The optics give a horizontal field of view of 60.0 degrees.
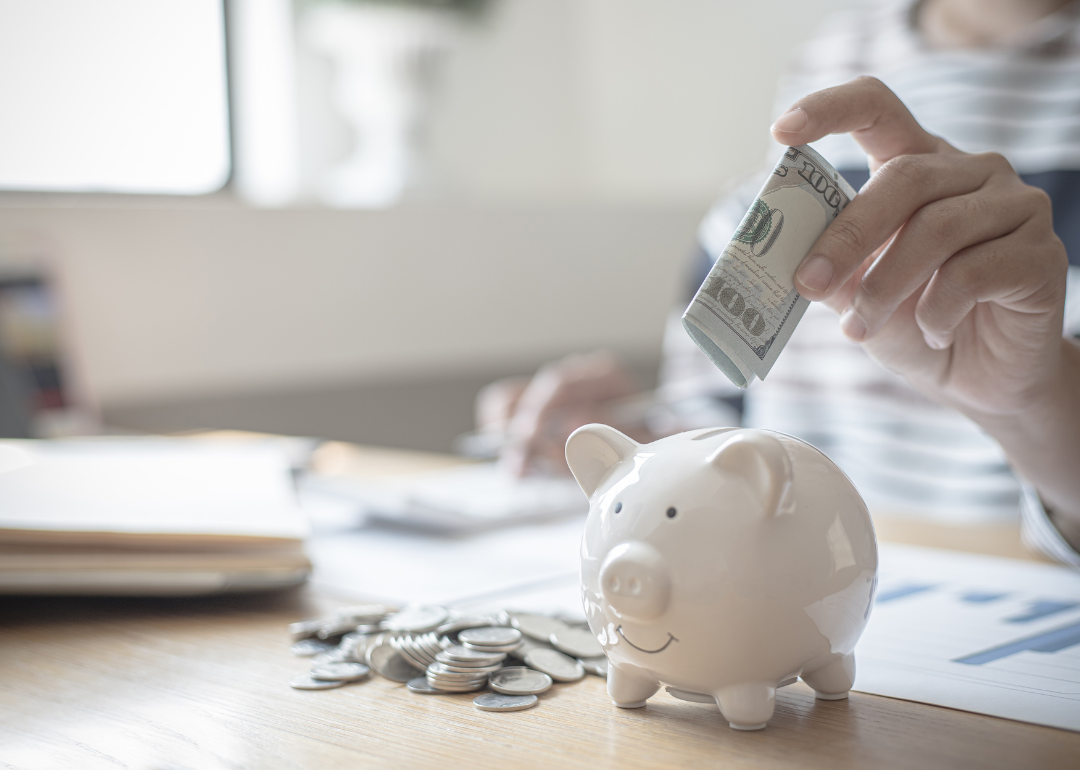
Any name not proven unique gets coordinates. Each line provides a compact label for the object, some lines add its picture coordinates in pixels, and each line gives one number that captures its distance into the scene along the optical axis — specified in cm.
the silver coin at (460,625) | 55
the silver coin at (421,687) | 51
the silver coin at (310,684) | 52
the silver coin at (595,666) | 53
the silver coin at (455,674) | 51
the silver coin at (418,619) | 57
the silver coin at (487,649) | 53
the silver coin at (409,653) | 53
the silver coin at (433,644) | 53
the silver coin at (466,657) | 52
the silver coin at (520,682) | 50
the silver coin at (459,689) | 51
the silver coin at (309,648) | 58
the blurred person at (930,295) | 57
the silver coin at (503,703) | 49
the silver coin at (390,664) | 53
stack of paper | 67
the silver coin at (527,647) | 55
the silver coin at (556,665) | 52
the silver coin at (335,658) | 56
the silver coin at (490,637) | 53
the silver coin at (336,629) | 60
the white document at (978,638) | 49
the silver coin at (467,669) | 51
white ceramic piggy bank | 43
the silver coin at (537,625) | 57
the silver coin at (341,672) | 53
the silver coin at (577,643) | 55
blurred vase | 195
